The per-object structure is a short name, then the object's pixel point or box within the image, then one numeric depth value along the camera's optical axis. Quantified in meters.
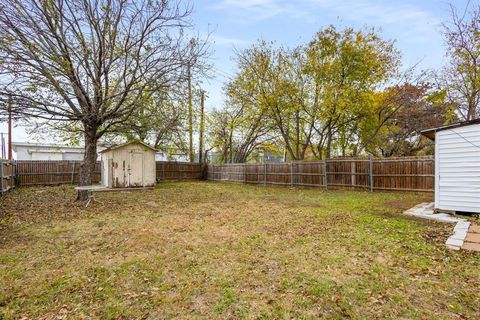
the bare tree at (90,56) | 6.70
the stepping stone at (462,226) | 4.80
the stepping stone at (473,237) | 4.21
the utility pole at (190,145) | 17.27
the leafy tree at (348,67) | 13.11
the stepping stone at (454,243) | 4.00
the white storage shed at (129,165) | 12.54
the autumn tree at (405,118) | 15.08
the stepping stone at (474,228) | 4.67
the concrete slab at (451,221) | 4.09
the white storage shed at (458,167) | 5.65
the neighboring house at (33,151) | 22.00
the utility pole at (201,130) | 18.25
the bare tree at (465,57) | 11.44
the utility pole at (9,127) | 6.75
